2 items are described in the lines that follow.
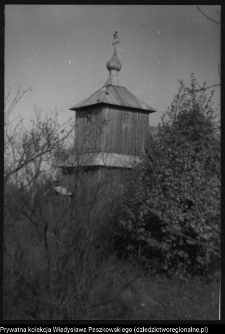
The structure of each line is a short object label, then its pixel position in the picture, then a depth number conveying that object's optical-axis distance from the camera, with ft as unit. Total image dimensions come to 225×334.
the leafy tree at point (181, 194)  31.53
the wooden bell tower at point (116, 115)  58.03
